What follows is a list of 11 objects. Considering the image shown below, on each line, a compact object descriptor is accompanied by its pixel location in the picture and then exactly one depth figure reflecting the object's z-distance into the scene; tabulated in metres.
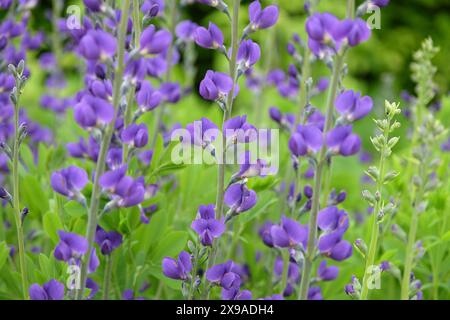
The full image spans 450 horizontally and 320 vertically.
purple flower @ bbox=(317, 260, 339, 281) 1.20
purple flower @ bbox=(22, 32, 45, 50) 1.48
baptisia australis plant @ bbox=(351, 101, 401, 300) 1.09
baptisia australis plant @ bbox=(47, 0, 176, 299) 1.02
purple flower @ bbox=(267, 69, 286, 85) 1.53
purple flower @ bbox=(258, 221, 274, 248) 1.18
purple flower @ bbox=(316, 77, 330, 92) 1.42
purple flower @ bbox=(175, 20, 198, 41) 1.42
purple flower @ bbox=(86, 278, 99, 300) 1.18
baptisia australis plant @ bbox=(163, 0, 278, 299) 1.08
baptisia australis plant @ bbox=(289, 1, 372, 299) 1.03
